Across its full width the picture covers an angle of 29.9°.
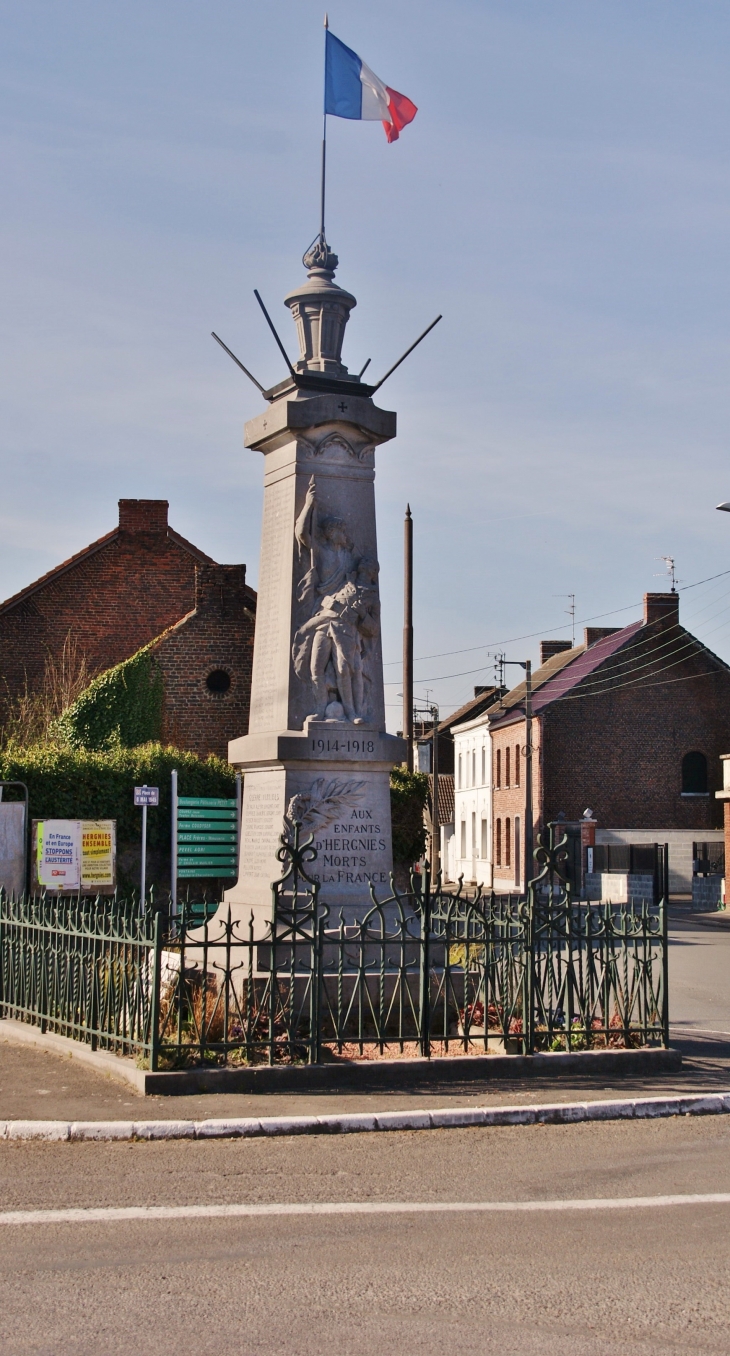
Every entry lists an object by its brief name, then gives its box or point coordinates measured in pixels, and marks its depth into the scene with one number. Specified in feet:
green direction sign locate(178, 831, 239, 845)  81.56
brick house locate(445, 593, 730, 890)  163.53
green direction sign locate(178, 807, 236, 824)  81.46
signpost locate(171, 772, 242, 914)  81.05
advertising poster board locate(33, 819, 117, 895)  66.90
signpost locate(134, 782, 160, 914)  67.05
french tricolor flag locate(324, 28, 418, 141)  43.52
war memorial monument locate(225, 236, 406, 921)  37.32
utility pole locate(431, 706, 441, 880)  124.08
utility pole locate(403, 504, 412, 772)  98.71
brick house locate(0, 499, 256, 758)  98.37
